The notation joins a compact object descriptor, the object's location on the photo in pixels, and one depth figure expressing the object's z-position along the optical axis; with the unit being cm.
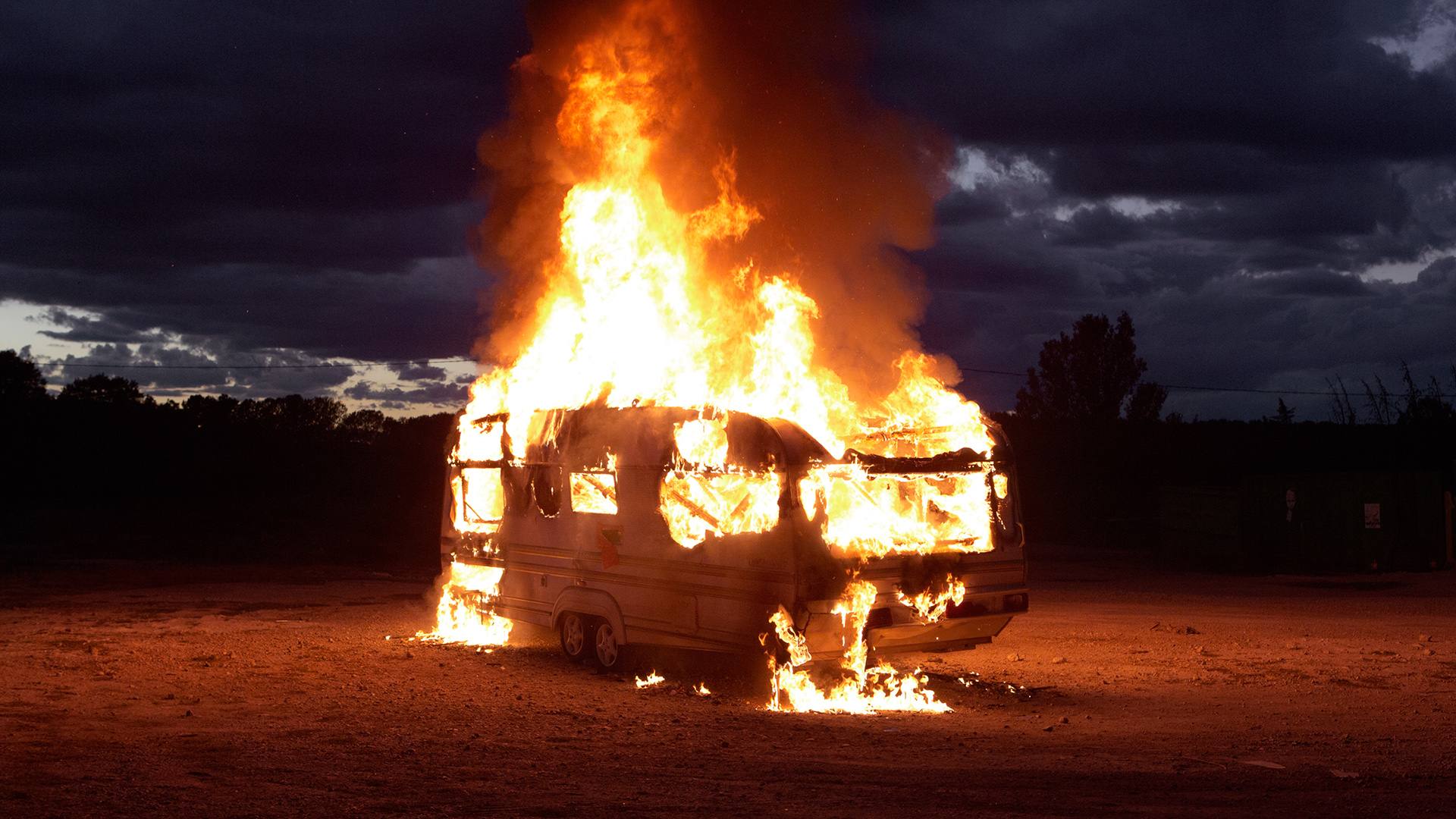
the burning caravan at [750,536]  972
